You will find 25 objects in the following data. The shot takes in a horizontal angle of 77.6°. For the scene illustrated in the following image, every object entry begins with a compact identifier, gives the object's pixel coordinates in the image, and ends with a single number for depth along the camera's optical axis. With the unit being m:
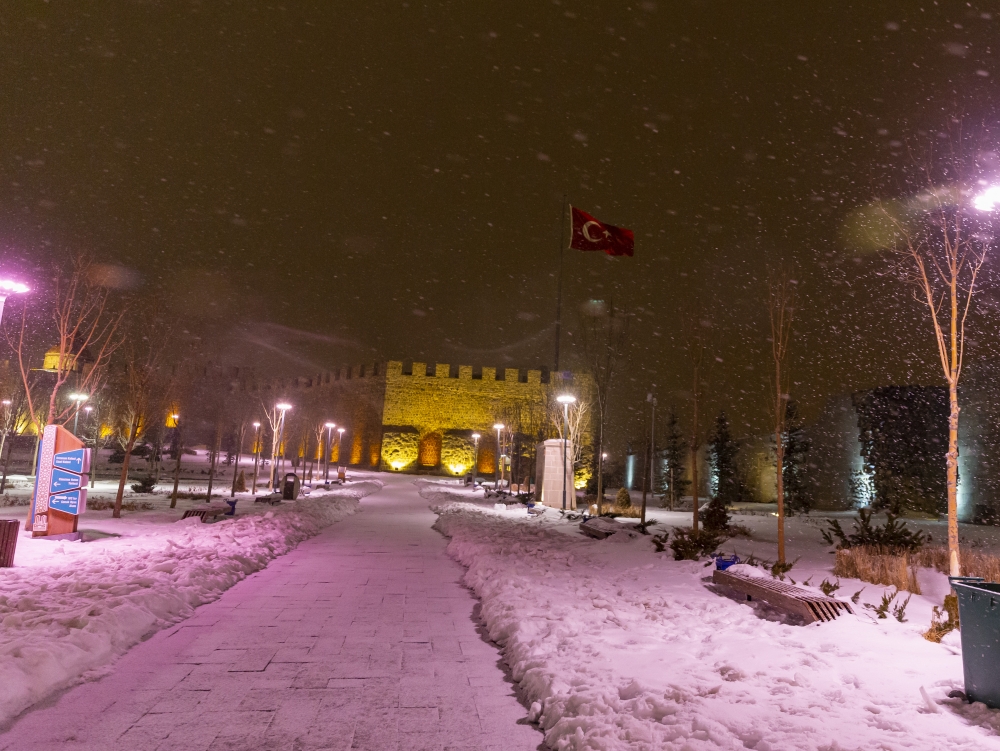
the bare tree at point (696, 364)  12.34
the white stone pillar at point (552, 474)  22.33
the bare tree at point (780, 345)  9.52
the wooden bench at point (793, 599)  5.46
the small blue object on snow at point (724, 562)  7.64
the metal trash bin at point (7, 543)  7.68
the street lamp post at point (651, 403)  30.73
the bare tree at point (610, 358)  18.52
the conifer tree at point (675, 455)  33.84
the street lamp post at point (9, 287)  7.97
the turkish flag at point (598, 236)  21.66
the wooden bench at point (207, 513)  13.38
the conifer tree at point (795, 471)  27.09
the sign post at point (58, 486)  10.23
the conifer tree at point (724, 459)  32.38
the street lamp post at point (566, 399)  20.03
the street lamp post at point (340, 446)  53.75
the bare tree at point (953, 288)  5.94
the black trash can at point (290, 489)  21.02
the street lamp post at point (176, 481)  17.47
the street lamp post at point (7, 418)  20.76
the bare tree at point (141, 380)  15.01
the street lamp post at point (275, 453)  25.22
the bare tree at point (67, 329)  12.51
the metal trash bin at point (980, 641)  3.52
